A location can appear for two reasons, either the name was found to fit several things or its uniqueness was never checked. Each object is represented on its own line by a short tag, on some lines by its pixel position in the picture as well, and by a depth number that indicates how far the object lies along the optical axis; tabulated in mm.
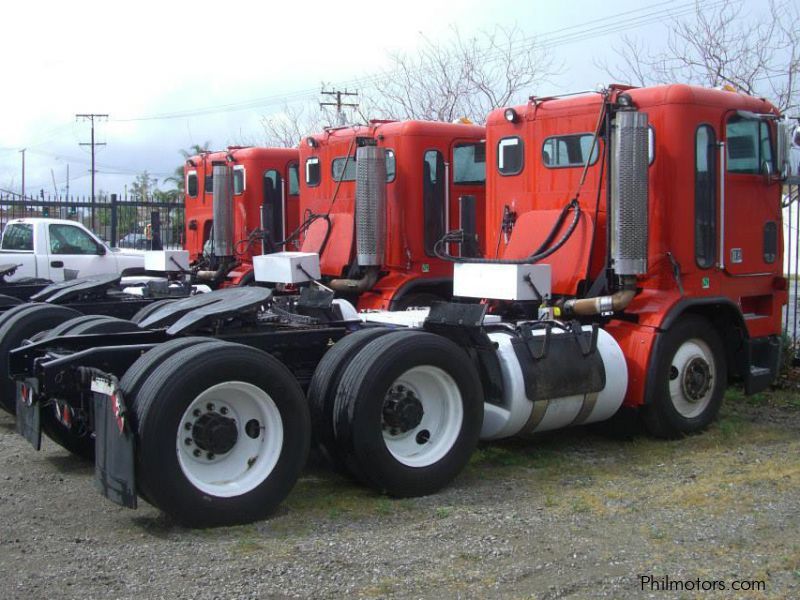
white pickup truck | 14781
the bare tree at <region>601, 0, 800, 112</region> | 14320
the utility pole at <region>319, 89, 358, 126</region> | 28406
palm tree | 43281
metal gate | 19072
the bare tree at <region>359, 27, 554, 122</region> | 21098
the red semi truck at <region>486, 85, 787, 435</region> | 7848
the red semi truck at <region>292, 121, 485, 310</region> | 10812
